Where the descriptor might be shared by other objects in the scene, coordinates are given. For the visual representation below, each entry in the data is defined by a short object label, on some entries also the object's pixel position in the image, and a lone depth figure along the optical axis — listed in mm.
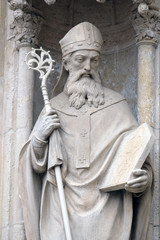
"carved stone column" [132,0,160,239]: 11008
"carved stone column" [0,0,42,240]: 11047
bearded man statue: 10242
